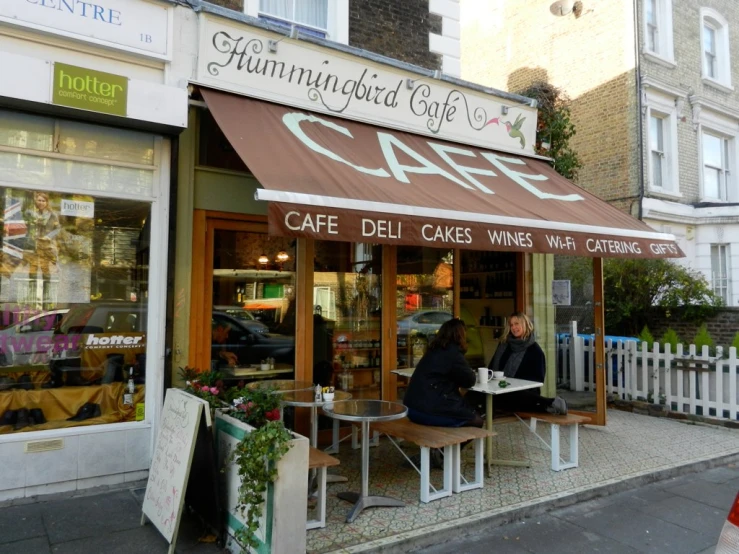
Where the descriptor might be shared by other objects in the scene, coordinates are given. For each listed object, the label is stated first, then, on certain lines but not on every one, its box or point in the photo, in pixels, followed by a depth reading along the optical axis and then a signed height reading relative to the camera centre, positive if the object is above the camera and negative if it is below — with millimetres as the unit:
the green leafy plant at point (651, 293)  11836 +347
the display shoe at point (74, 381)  5160 -696
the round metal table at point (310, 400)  4789 -819
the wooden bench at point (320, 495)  4227 -1440
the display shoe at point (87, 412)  5101 -981
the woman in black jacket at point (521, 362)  6148 -625
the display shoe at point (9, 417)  4801 -966
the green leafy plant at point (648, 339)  9164 -488
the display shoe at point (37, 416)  4922 -974
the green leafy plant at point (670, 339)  8702 -467
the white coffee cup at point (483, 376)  5754 -697
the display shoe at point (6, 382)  4855 -673
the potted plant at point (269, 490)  3471 -1167
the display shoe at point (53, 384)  5057 -711
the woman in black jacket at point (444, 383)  5254 -715
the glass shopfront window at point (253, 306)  5982 +8
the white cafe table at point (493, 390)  5528 -808
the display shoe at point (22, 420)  4840 -997
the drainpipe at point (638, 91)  13703 +5333
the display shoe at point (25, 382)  4941 -681
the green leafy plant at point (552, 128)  8453 +2724
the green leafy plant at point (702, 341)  8406 -476
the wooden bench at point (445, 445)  4816 -1199
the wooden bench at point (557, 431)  5707 -1275
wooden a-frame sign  3711 -1085
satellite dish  15266 +8299
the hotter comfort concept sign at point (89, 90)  4693 +1849
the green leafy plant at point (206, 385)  4352 -659
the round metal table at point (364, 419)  4416 -873
